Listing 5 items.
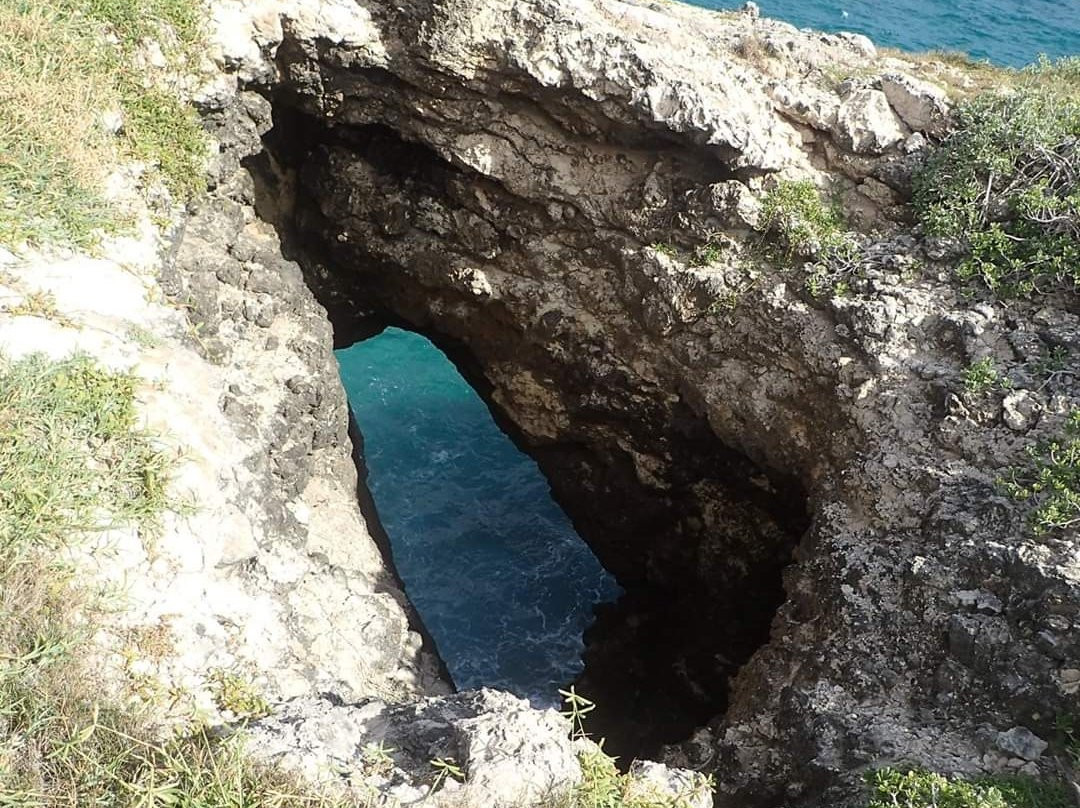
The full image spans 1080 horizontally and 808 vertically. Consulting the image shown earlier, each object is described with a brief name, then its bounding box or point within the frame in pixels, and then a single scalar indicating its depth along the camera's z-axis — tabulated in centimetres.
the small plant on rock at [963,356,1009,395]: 963
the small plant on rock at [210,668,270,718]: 639
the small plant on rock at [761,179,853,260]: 1126
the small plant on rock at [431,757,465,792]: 579
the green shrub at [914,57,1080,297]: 1024
